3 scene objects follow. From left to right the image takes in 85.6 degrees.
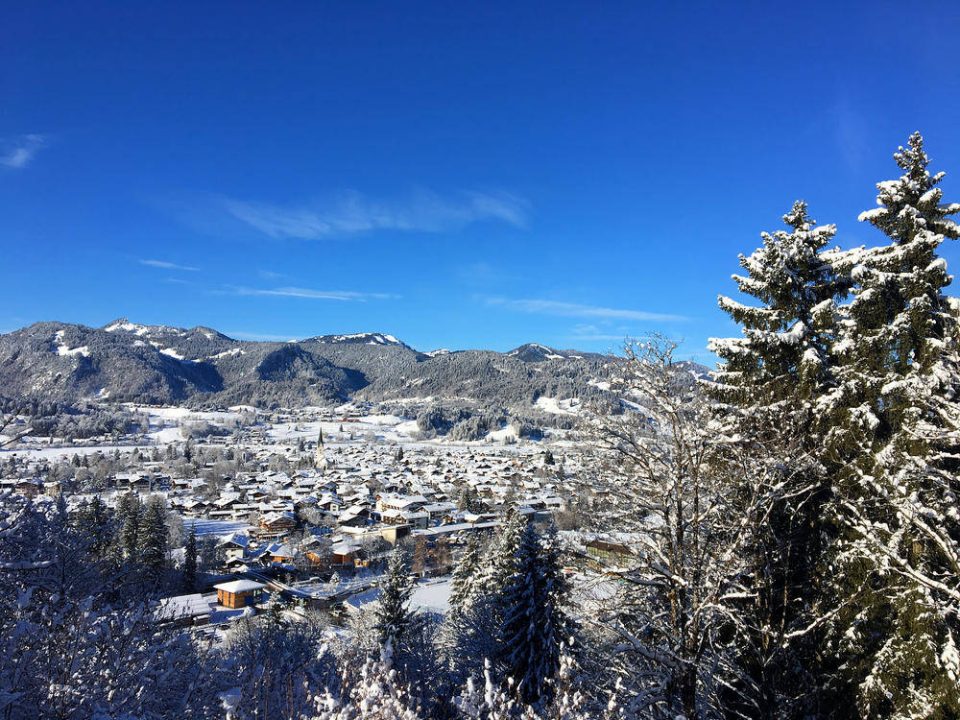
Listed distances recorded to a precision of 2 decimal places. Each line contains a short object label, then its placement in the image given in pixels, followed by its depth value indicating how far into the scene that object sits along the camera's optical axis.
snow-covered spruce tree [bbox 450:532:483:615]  21.46
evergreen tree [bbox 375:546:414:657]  17.16
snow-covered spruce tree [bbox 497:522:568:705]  13.35
